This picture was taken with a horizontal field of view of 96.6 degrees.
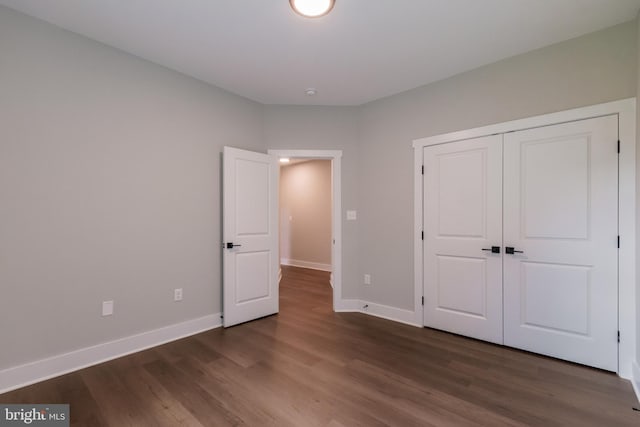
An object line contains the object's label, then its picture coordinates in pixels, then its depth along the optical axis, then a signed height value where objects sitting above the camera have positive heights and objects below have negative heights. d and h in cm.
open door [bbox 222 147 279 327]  332 -29
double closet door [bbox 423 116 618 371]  235 -27
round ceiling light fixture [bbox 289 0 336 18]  197 +145
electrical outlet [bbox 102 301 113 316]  251 -85
